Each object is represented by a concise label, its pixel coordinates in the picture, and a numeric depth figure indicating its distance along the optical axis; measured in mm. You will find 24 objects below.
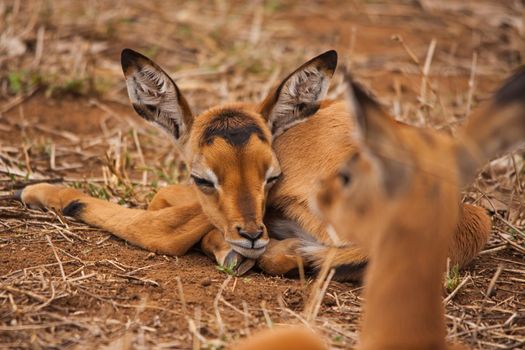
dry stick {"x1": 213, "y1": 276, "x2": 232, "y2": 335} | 10116
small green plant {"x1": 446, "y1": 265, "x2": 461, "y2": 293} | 11766
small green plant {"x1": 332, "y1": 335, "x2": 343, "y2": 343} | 10172
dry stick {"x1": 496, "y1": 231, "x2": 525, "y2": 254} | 13312
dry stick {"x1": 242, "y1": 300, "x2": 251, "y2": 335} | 10094
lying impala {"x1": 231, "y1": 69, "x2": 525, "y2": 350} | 7832
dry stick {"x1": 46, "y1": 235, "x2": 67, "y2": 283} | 11437
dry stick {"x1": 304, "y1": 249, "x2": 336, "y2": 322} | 10320
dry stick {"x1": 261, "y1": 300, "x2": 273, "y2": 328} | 10336
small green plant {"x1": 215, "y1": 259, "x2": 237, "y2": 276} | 11898
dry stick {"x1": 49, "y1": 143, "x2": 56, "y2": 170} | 16516
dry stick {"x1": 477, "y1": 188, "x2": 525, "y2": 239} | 13352
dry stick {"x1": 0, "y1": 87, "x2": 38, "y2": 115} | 19219
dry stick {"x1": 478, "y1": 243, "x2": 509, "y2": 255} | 13437
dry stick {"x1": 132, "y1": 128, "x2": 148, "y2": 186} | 15898
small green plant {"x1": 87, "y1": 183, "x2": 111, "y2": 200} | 14945
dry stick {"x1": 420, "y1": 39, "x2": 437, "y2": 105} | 16109
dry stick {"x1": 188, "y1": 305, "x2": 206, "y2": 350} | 9578
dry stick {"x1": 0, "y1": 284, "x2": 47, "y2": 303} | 10711
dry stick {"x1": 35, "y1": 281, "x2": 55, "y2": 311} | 10488
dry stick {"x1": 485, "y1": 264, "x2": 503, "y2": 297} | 10758
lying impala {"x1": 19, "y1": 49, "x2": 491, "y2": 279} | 11852
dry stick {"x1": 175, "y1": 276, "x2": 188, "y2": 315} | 10080
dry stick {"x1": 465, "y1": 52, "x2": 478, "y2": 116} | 17156
